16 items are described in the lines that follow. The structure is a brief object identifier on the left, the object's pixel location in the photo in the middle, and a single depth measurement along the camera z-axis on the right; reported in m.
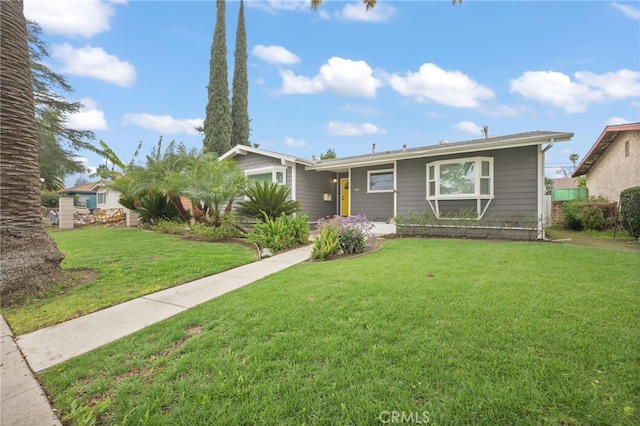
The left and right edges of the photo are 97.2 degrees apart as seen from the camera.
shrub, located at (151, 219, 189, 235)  10.83
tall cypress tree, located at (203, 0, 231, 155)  21.23
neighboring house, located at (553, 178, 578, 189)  22.67
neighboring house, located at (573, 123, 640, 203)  10.98
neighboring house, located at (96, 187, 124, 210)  25.41
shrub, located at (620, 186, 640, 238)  8.29
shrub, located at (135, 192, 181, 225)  12.73
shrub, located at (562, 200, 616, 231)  10.70
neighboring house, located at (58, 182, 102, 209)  32.09
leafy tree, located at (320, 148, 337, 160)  28.56
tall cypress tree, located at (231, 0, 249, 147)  23.23
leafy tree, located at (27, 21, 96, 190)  18.17
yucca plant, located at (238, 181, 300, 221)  8.98
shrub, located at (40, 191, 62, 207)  23.69
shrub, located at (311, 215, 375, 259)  6.40
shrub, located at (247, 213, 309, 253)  7.41
